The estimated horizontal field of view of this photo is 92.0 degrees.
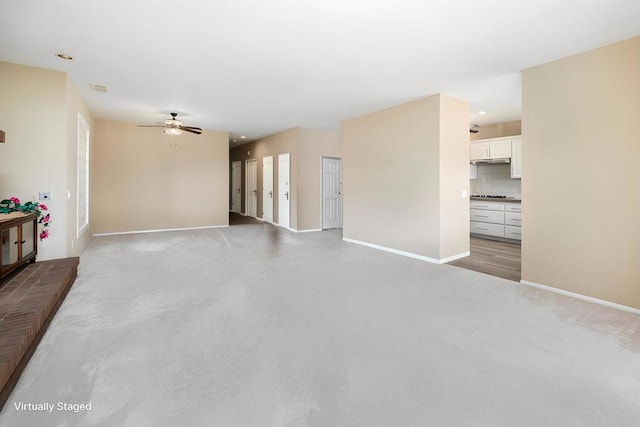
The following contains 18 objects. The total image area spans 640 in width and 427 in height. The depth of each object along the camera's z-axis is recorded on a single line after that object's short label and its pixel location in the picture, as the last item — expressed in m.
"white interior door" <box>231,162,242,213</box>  12.02
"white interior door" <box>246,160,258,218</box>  10.48
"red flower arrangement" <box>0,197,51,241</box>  3.30
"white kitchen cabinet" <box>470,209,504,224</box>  6.44
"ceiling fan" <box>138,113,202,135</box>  6.21
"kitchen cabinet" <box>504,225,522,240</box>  6.10
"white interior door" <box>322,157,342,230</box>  8.21
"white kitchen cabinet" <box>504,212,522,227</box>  6.09
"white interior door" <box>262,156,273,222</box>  9.18
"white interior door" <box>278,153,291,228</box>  8.15
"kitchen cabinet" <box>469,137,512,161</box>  6.50
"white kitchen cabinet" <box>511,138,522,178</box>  6.32
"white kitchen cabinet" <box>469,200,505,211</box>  6.41
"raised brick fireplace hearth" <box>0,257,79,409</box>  1.82
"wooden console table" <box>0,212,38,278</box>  2.99
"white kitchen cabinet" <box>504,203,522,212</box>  6.06
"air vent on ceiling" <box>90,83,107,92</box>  4.55
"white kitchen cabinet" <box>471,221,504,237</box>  6.44
